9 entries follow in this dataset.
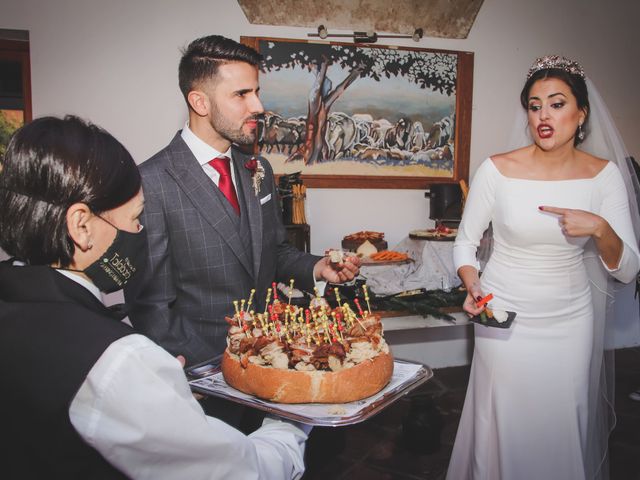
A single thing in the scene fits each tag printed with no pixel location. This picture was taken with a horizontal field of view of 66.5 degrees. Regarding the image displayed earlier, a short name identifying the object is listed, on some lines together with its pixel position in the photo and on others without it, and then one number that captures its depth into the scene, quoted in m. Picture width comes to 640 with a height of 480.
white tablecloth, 4.01
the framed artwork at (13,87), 3.96
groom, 1.90
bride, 2.38
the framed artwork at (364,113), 4.32
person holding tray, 0.88
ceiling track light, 4.31
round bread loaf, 1.54
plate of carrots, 4.02
